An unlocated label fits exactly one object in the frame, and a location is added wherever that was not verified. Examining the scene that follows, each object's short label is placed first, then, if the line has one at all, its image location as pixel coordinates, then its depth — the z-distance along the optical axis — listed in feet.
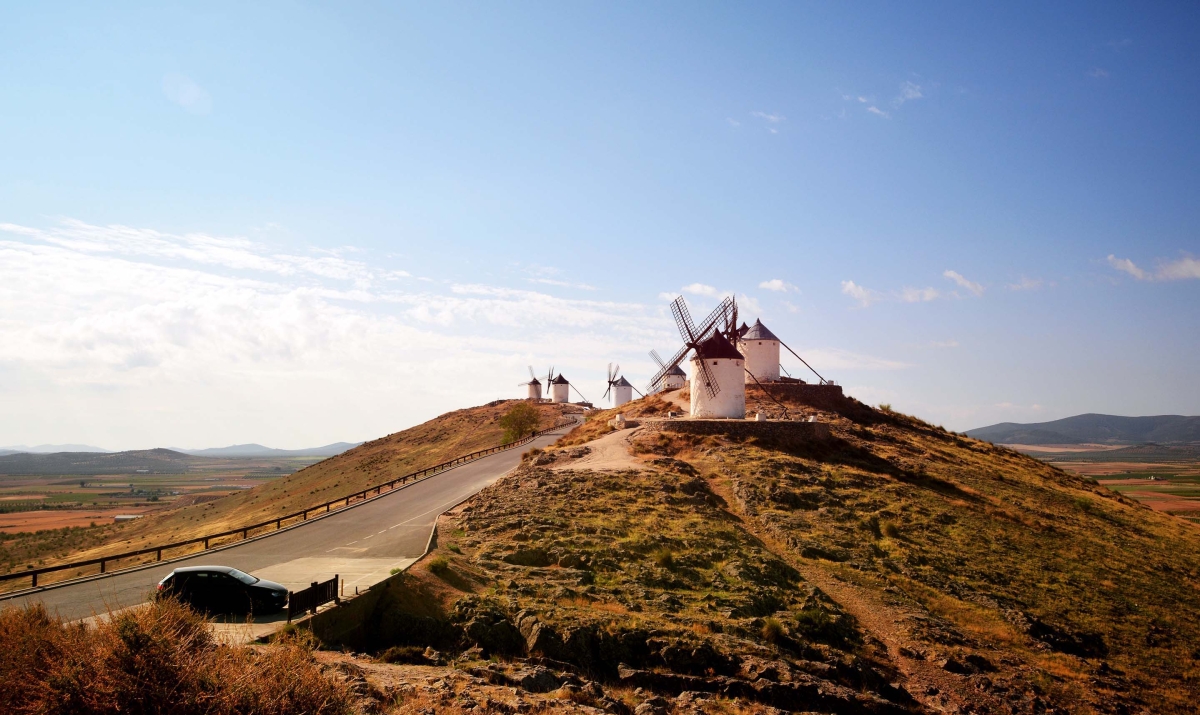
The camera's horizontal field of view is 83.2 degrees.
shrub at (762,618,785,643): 69.10
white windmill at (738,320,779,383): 207.00
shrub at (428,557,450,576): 71.53
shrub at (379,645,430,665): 55.98
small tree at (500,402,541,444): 246.06
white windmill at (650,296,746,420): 162.20
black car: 58.03
